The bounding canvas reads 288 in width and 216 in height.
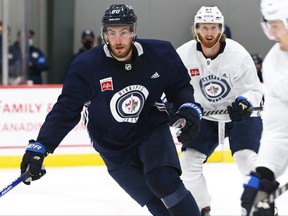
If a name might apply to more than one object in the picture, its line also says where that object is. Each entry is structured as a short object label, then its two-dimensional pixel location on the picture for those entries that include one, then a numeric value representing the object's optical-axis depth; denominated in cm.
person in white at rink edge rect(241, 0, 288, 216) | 536
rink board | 1314
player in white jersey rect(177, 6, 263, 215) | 834
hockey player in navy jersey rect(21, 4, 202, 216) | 662
